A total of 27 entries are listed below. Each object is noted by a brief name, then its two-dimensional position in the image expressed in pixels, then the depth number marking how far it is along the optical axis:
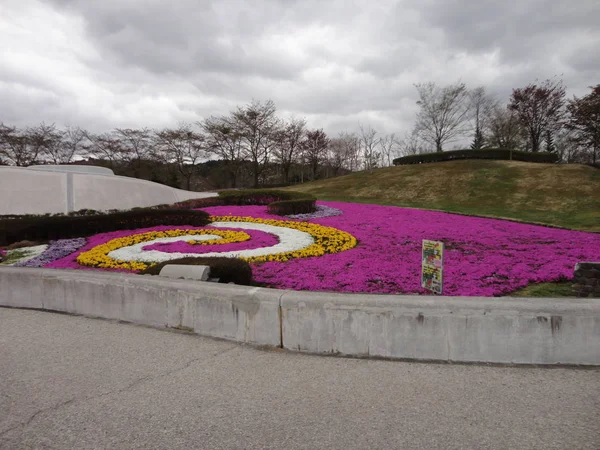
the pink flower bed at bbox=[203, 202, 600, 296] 5.41
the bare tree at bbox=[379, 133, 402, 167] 69.88
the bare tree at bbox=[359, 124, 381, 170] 67.44
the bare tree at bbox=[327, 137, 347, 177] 64.19
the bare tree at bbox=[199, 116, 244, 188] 46.34
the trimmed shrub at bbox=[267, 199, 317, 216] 14.65
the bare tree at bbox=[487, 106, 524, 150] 48.25
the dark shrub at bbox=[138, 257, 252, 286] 5.09
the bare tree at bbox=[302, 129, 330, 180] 56.12
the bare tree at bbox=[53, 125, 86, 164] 43.03
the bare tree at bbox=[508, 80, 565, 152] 45.47
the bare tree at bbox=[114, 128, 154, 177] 45.72
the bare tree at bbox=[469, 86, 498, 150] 53.25
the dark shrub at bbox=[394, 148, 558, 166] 38.56
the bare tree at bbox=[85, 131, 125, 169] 45.16
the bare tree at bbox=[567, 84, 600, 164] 36.81
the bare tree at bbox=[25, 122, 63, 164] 39.16
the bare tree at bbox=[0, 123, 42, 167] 37.34
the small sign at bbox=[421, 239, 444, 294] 4.29
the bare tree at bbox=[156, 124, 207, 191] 47.00
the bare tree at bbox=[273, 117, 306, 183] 50.12
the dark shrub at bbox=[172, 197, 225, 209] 17.19
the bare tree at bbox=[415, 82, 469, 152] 50.41
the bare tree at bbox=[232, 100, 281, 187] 45.09
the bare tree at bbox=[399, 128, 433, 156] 69.75
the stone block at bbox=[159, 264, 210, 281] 4.75
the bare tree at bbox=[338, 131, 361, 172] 66.12
